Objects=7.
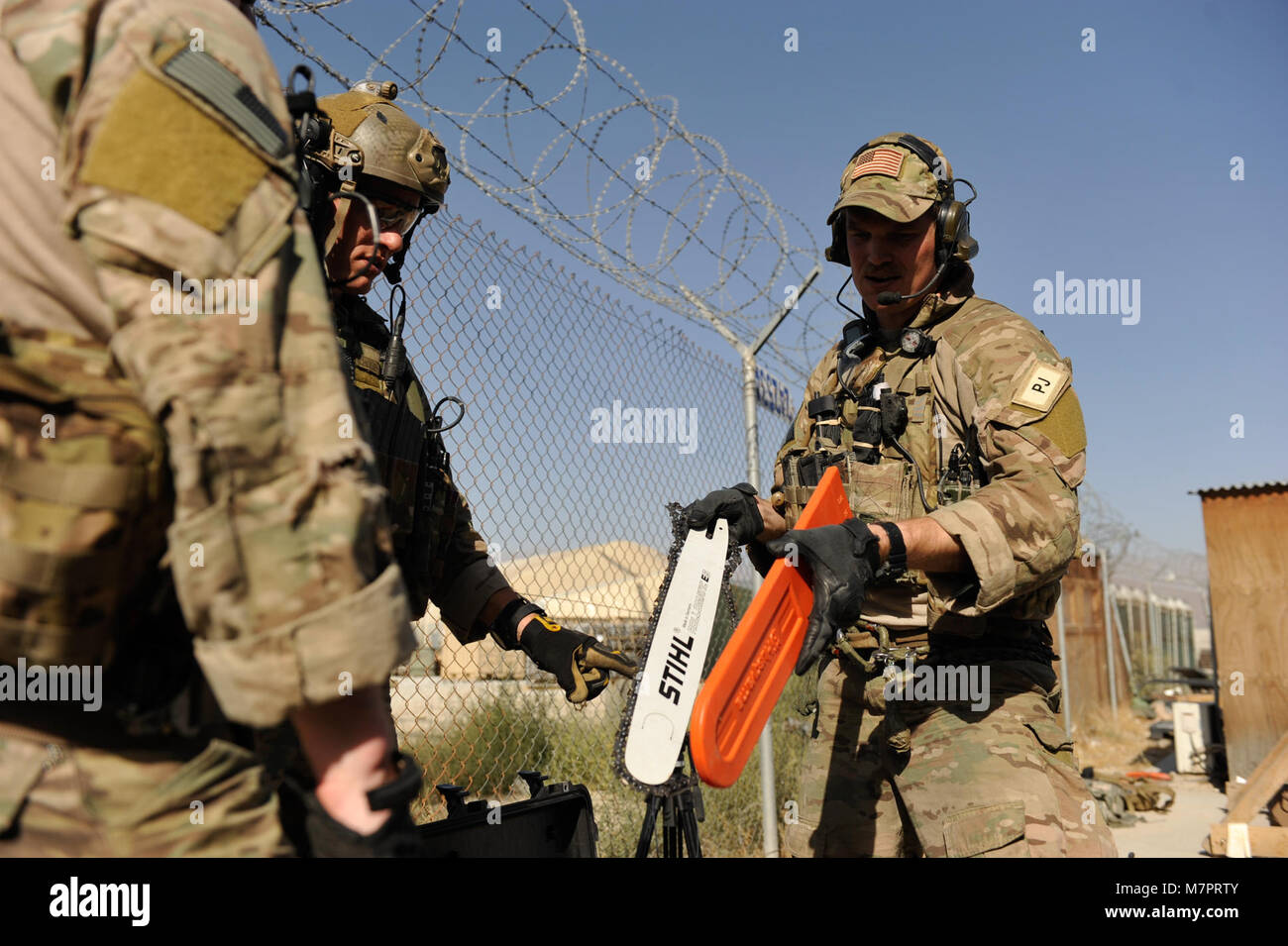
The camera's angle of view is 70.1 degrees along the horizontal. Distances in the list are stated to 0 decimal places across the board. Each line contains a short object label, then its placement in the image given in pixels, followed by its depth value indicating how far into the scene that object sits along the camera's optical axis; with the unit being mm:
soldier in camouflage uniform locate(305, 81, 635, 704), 2338
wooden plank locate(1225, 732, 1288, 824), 5676
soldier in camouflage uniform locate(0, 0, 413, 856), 941
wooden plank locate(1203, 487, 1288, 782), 8195
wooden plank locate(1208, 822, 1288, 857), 5146
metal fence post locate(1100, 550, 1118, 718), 14039
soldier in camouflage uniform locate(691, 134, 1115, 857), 2189
